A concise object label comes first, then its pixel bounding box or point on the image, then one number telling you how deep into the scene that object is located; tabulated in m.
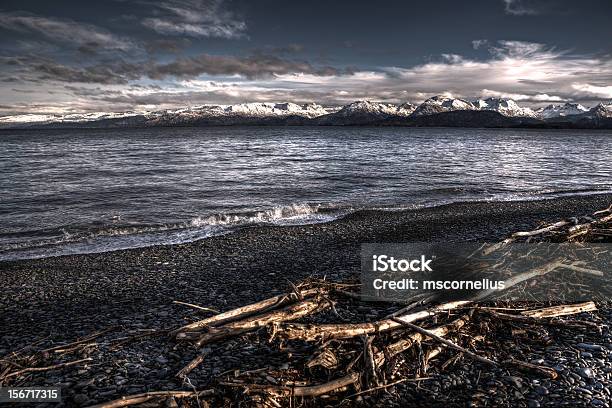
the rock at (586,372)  7.39
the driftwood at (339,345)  6.57
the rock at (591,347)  8.32
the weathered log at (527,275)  9.85
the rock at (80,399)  6.64
